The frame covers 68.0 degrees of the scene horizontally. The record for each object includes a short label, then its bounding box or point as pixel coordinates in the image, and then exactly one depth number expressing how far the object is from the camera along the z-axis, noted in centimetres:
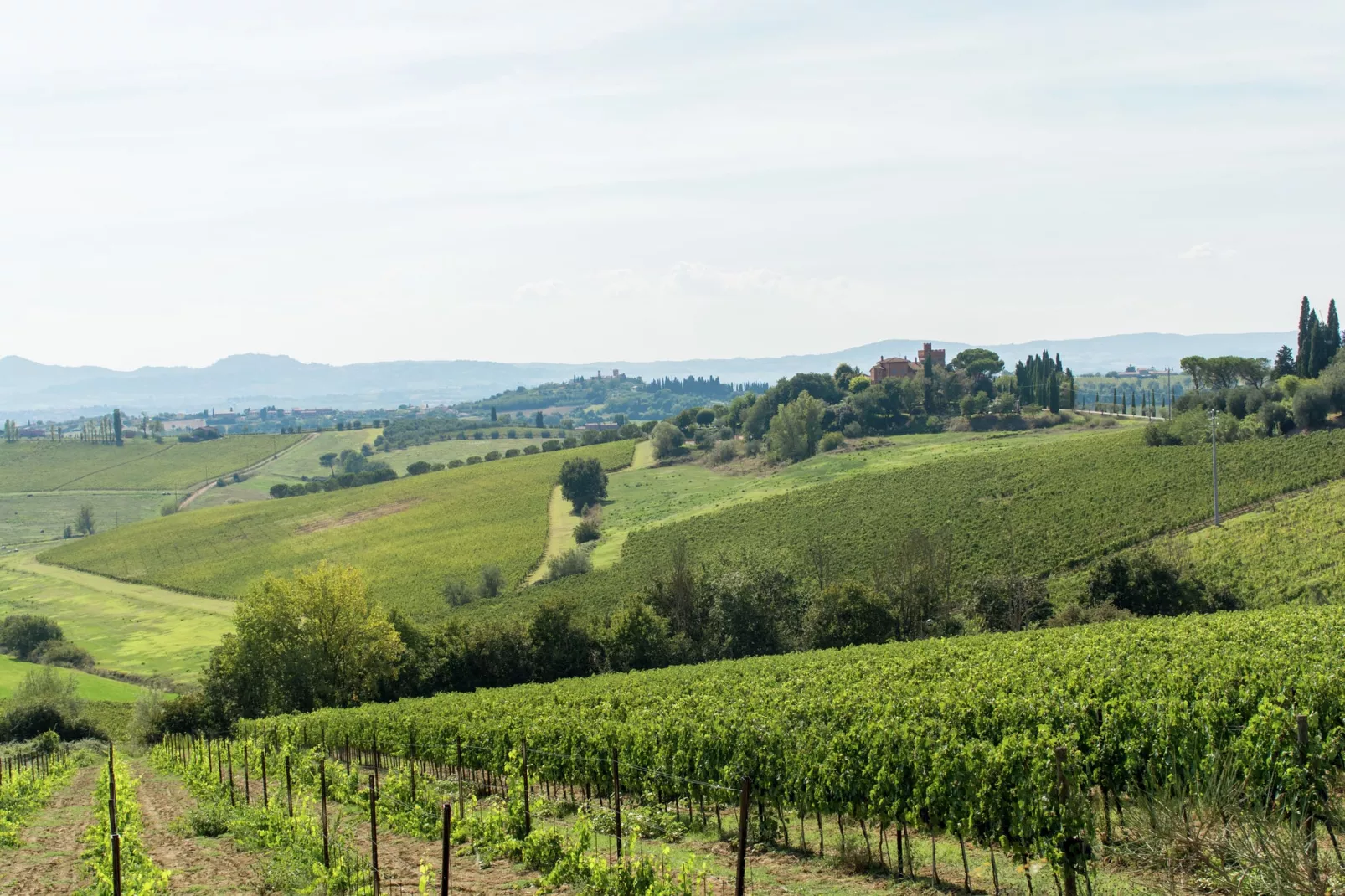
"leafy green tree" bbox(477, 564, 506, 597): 8225
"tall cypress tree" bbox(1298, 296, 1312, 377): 9389
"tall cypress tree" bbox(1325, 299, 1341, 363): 9369
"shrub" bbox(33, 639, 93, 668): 7762
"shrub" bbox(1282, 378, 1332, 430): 7244
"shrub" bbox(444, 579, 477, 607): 7994
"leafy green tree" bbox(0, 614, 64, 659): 8225
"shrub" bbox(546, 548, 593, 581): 8212
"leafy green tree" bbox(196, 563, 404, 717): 4966
